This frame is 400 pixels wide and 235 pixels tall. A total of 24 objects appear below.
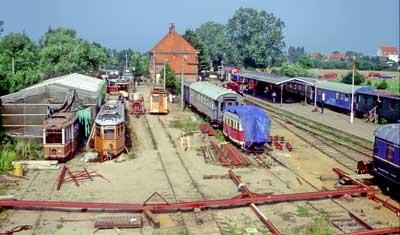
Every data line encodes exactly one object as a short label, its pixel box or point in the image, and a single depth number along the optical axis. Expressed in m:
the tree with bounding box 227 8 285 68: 105.50
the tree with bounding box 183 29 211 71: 93.06
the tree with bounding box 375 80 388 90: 68.21
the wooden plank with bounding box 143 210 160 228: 17.96
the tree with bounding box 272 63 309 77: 97.19
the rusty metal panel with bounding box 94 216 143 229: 17.77
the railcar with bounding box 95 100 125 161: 28.75
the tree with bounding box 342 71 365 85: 79.83
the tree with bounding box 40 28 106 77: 66.56
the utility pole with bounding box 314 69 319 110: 53.51
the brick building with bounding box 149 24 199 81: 84.69
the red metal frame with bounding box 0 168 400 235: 19.11
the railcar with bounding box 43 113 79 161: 27.55
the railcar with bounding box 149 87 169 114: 46.53
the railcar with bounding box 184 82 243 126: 36.97
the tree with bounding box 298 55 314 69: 120.18
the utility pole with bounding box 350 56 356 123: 43.34
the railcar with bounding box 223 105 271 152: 30.16
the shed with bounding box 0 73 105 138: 31.67
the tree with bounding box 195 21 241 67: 107.19
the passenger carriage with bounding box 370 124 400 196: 20.47
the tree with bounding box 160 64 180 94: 62.88
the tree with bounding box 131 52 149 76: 93.38
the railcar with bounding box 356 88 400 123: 40.91
